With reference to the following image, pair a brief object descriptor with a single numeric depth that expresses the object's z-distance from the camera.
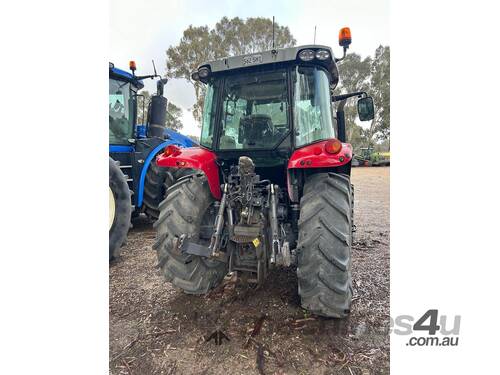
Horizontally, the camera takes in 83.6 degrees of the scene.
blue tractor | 4.61
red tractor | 2.03
